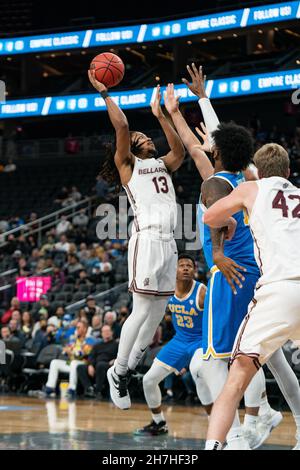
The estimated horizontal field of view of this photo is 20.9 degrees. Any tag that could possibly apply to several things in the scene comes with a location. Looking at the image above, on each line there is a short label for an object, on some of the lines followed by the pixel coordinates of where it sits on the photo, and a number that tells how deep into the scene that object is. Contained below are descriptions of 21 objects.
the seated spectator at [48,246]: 19.95
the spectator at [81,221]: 20.58
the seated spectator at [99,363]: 12.91
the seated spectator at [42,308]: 16.06
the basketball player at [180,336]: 8.88
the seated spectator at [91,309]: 14.69
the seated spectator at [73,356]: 13.53
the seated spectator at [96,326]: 13.78
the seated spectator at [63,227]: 20.50
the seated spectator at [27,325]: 15.46
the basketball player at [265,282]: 4.53
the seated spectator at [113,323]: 13.33
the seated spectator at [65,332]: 14.62
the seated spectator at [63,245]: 19.35
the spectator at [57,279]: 18.08
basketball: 6.46
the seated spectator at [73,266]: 18.06
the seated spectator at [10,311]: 16.77
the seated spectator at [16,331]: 15.22
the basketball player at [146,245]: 6.39
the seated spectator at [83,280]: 17.27
